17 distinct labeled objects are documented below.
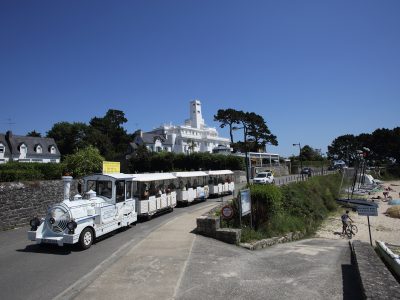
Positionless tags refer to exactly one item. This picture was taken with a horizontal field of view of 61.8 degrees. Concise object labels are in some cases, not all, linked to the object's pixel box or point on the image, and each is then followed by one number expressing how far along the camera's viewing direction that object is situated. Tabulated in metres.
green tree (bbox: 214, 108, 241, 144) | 63.03
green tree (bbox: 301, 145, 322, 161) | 98.18
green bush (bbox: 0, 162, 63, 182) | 18.37
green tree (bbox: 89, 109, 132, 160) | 92.19
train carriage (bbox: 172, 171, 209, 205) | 24.11
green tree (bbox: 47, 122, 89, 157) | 78.00
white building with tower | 83.88
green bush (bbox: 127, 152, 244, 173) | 51.72
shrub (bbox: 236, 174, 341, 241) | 16.06
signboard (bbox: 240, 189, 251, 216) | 14.36
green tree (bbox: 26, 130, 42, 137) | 89.56
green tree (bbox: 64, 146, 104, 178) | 32.88
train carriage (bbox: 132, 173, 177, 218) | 17.77
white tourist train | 11.27
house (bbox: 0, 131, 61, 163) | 57.03
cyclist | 19.98
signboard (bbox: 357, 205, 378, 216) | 13.33
